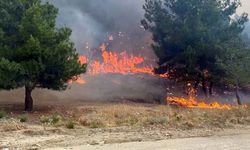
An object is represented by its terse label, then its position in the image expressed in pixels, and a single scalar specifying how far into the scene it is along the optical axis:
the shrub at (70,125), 18.94
